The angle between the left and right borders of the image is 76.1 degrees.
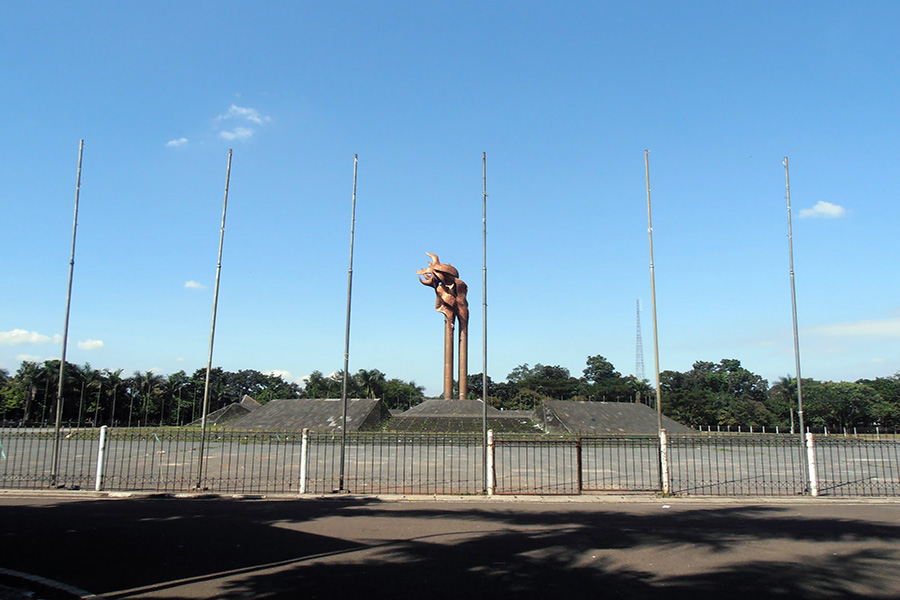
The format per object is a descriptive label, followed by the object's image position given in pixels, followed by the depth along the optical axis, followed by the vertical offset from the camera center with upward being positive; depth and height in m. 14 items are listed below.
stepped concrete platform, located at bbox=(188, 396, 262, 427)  54.44 -2.36
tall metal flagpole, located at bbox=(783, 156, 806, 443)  13.67 +1.24
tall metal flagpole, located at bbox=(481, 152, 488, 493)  13.02 +2.54
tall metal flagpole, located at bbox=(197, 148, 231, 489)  13.10 +1.42
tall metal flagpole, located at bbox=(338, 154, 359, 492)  13.09 +0.98
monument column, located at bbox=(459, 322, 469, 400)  48.19 +2.80
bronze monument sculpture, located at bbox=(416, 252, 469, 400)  47.65 +7.46
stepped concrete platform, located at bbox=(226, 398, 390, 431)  41.50 -1.93
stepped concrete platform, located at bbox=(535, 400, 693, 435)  40.34 -1.89
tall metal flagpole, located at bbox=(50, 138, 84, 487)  13.56 -0.15
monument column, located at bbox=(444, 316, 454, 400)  47.47 +3.07
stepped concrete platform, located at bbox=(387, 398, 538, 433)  39.72 -1.93
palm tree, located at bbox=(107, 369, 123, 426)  66.72 +1.04
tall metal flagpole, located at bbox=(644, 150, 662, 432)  12.97 +2.47
